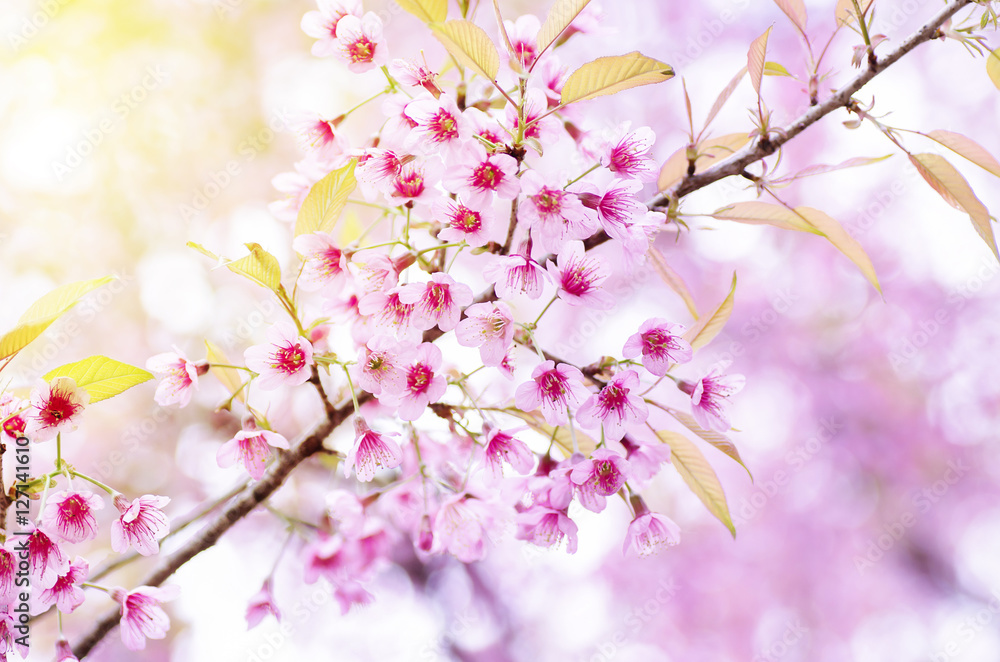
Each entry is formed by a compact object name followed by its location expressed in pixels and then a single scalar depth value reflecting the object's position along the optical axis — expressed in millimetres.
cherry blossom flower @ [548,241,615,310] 1093
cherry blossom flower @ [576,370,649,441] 1098
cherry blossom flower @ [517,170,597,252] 1077
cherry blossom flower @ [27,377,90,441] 1092
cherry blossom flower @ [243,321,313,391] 1108
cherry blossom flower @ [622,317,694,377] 1106
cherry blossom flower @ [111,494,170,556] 1105
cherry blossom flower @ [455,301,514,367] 1094
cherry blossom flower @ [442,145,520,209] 1080
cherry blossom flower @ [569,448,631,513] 1101
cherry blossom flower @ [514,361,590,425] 1106
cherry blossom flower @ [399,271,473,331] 1099
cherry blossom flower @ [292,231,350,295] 1113
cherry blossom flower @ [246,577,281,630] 1243
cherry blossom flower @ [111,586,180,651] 1135
